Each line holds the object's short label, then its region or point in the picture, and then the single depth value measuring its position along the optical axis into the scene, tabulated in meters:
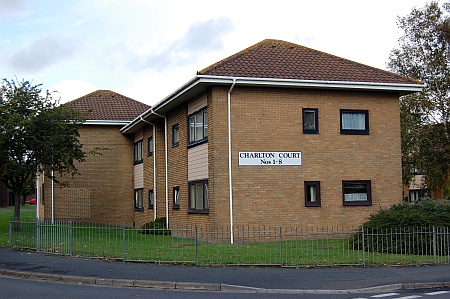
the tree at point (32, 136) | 24.59
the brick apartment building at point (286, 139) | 20.45
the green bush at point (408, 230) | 16.33
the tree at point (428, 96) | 34.47
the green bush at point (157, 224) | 25.92
